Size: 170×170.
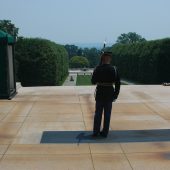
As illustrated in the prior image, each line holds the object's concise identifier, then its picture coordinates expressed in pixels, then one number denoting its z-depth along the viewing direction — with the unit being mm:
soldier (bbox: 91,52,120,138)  7465
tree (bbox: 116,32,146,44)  124562
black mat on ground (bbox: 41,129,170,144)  7406
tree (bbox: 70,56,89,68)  94812
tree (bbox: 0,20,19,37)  40541
